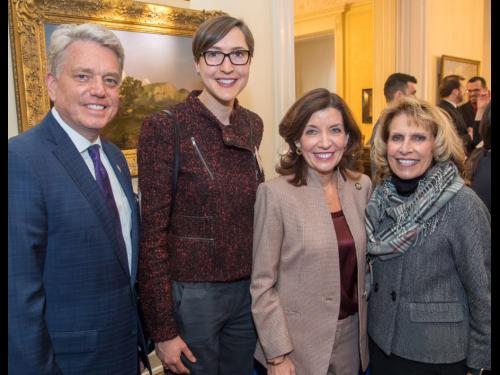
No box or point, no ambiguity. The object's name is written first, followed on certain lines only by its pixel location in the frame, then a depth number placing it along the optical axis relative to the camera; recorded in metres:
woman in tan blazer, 1.59
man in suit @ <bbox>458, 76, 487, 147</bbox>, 4.98
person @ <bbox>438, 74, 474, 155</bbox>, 4.41
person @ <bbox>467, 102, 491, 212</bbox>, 2.22
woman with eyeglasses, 1.55
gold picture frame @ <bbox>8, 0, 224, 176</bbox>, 2.07
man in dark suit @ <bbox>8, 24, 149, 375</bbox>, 1.12
